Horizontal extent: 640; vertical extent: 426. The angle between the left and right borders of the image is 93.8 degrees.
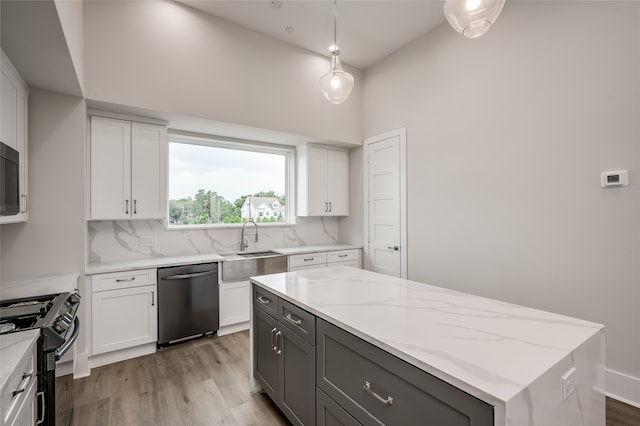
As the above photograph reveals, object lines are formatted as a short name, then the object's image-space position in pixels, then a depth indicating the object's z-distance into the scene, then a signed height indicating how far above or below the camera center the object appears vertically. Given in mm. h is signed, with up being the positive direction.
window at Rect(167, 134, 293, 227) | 3807 +467
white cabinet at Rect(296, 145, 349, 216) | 4445 +520
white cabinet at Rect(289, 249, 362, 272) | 3996 -629
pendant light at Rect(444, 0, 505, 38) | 1463 +1002
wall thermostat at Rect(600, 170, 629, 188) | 2155 +254
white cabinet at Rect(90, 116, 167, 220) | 2924 +480
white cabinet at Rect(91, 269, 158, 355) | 2707 -891
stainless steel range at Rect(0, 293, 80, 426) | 1354 -549
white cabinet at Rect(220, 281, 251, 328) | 3438 -1027
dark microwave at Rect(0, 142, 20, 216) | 1506 +190
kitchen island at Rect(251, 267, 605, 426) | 898 -487
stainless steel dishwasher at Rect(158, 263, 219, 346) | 3027 -909
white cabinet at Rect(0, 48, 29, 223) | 1944 +686
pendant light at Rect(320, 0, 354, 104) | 2275 +1016
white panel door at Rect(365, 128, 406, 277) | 3982 +123
